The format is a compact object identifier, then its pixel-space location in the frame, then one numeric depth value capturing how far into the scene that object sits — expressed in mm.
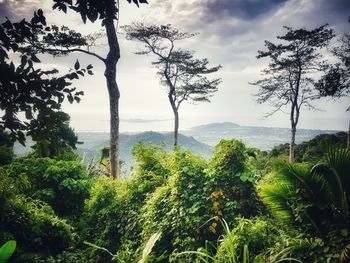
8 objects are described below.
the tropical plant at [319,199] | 3266
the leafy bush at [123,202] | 6410
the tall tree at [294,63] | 22375
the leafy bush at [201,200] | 4930
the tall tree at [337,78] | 18500
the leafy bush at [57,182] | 7012
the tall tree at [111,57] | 10953
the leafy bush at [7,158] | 8582
